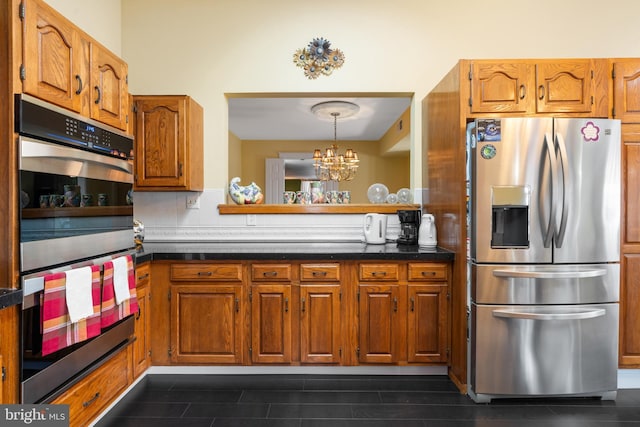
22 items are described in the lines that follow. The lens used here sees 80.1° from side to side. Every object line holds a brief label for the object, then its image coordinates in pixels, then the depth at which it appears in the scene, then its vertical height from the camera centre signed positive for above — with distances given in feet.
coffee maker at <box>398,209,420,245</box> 9.98 -0.38
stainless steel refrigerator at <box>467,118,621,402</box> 7.38 -0.78
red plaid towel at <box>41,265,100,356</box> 5.03 -1.51
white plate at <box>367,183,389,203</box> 11.58 +0.54
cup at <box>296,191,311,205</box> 11.15 +0.42
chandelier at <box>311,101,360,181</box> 18.01 +2.69
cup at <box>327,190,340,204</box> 11.36 +0.43
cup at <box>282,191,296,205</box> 11.34 +0.40
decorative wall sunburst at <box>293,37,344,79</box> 10.55 +4.21
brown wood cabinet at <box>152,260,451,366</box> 8.51 -2.26
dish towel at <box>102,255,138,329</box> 6.22 -1.53
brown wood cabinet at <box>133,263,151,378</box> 7.93 -2.43
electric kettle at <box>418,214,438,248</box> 9.45 -0.53
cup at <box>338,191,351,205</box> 11.55 +0.44
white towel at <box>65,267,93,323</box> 5.33 -1.17
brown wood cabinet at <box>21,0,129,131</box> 4.98 +2.19
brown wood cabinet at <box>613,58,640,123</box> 8.09 +2.57
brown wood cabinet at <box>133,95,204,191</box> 9.46 +1.75
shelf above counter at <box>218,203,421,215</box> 10.71 +0.07
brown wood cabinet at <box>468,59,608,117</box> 7.98 +2.64
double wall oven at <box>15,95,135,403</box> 4.88 -0.06
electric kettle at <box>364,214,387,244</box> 10.02 -0.44
